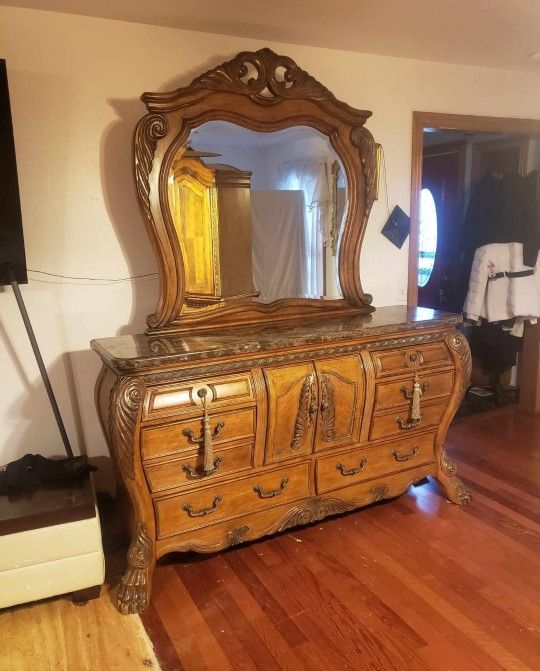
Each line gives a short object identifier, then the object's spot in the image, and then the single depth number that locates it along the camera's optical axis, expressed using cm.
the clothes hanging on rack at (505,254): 344
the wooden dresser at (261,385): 183
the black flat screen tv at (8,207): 179
